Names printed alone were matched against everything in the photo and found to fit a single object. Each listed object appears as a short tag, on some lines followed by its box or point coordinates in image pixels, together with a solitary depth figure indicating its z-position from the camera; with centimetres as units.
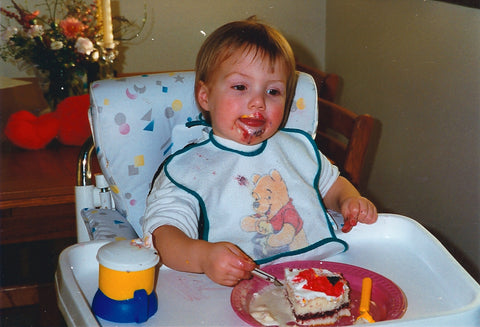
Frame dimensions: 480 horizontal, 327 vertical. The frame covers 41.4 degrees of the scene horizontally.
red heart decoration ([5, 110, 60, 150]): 198
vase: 219
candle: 221
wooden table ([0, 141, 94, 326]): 171
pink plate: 96
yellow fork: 96
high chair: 101
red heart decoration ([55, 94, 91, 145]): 199
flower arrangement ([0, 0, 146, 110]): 216
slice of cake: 94
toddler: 118
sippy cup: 90
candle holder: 224
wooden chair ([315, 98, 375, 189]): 176
